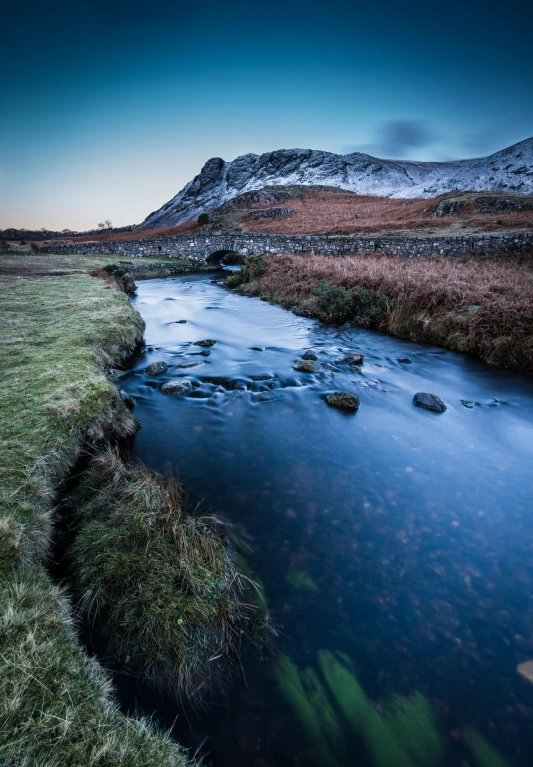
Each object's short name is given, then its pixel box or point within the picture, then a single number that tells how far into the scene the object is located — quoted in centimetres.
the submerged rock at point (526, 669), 357
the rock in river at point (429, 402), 920
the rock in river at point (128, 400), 830
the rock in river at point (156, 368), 1055
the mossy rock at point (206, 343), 1404
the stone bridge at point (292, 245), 2558
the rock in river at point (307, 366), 1123
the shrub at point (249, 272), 2630
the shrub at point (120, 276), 2259
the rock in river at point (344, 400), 906
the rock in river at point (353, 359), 1200
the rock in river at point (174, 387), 936
